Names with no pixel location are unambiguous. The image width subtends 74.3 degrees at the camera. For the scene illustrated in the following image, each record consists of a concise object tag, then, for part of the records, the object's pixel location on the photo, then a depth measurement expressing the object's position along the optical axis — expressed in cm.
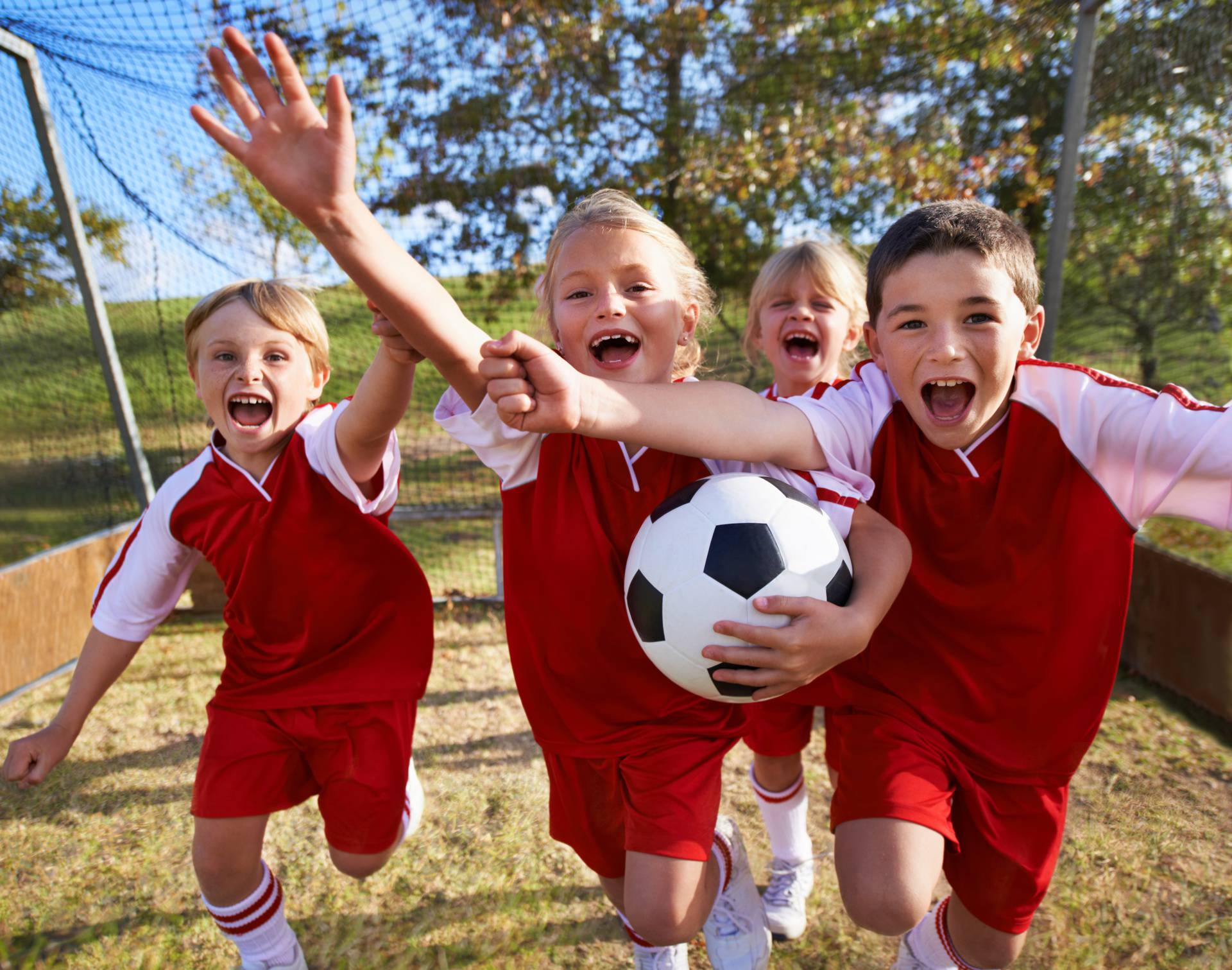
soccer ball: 166
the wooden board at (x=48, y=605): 397
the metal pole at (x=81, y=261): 424
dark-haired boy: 183
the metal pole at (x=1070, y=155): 390
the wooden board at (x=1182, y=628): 352
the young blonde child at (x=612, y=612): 192
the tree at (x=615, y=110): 585
